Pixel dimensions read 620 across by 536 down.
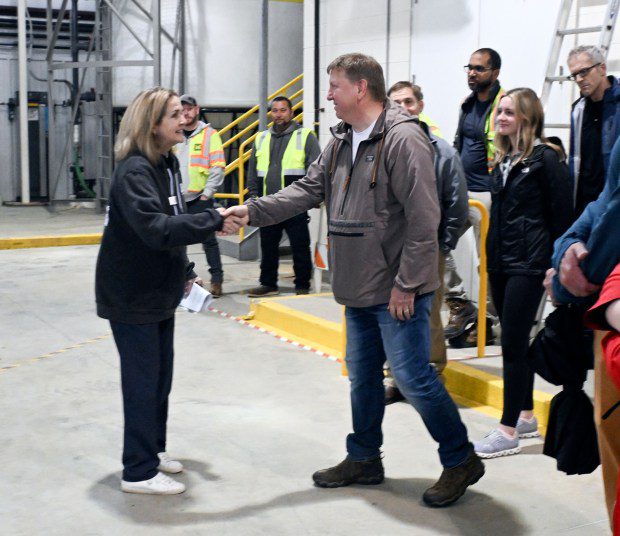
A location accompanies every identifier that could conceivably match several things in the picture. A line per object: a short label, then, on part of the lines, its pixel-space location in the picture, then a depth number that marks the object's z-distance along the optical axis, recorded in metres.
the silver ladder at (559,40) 6.49
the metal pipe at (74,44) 17.39
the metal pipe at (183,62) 14.70
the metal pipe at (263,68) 10.73
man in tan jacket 3.95
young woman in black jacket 4.60
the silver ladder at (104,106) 16.06
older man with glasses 5.58
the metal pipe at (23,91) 16.53
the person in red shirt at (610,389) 2.37
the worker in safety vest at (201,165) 8.84
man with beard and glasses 6.64
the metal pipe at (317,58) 9.97
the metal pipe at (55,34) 16.42
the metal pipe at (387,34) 8.96
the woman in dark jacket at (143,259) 4.03
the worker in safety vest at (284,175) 9.09
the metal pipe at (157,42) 13.88
